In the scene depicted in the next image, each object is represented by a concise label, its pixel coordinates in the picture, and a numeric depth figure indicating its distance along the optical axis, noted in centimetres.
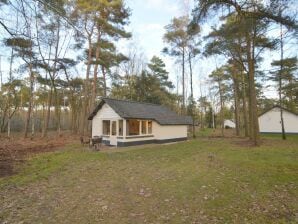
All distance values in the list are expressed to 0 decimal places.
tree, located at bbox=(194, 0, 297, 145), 952
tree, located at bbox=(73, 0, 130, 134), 1714
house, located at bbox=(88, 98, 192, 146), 1575
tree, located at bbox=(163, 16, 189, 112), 2295
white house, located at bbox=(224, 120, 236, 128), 5291
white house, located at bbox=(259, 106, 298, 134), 2644
